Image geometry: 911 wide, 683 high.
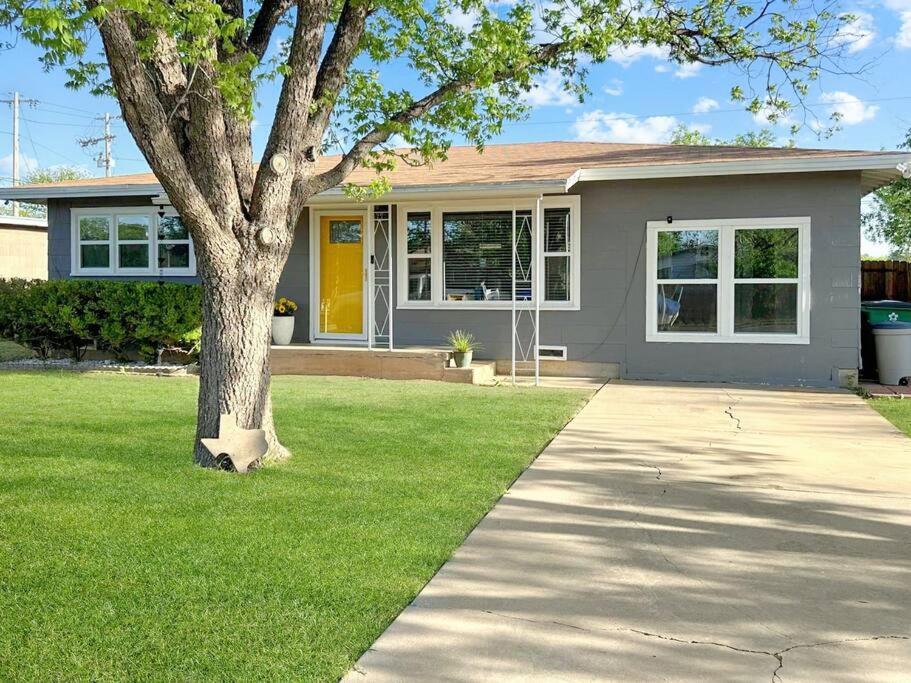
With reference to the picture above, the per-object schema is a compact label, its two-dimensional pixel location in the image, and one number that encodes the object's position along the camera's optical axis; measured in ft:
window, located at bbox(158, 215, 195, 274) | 45.80
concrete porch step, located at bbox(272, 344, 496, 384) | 36.94
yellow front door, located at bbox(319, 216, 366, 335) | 42.50
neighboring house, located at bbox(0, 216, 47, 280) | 80.99
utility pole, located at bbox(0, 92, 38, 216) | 150.51
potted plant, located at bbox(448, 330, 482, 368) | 37.19
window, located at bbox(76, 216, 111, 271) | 47.09
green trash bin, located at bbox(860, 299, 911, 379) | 37.22
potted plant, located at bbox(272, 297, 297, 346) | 40.98
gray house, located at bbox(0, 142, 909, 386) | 34.76
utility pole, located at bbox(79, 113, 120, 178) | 166.70
